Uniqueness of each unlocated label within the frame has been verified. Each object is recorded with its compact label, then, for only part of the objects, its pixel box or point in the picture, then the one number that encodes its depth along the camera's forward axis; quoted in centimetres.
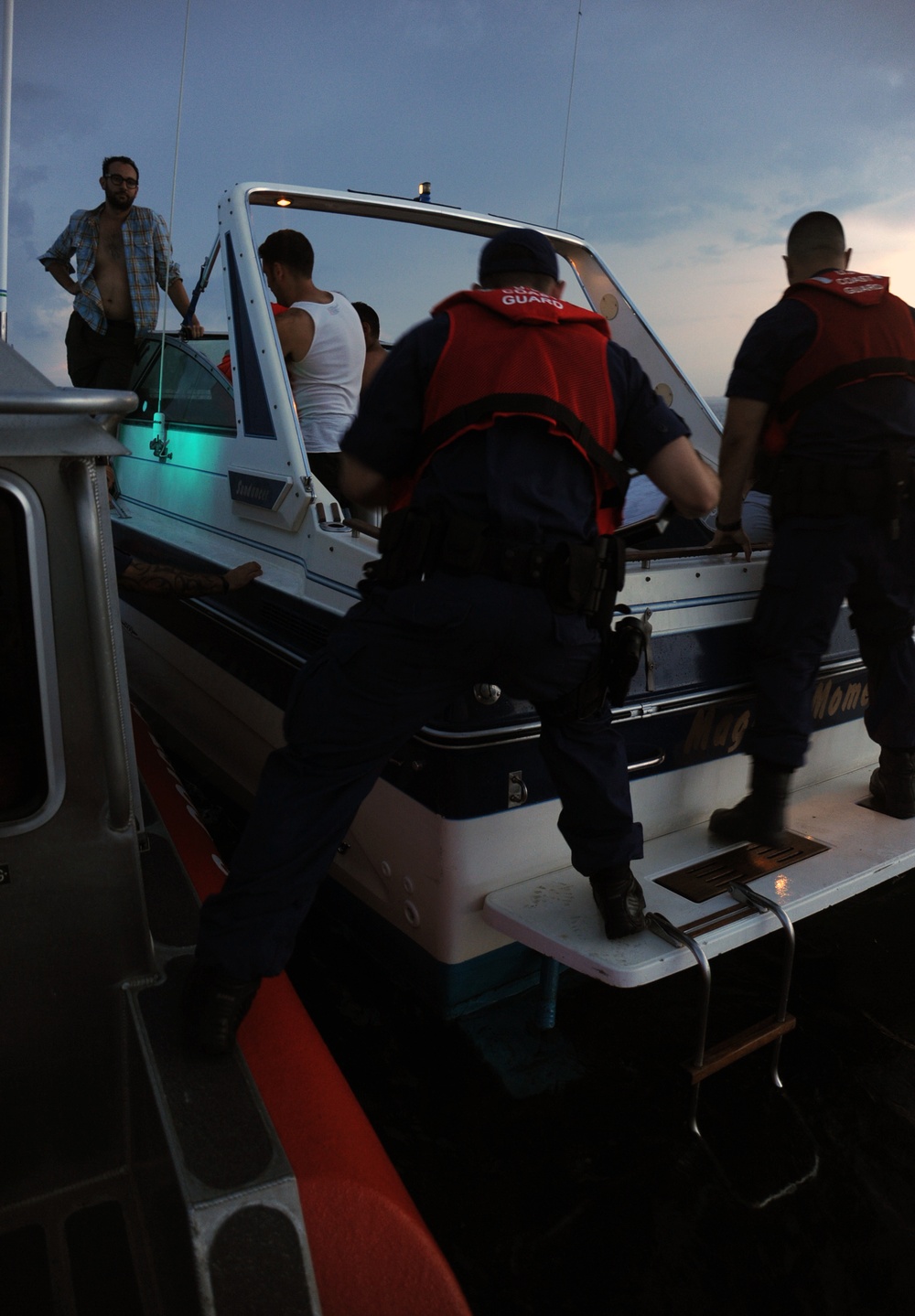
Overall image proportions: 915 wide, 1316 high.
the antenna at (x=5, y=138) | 300
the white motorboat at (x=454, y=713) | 229
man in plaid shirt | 484
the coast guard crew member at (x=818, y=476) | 260
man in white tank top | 346
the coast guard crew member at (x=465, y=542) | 190
